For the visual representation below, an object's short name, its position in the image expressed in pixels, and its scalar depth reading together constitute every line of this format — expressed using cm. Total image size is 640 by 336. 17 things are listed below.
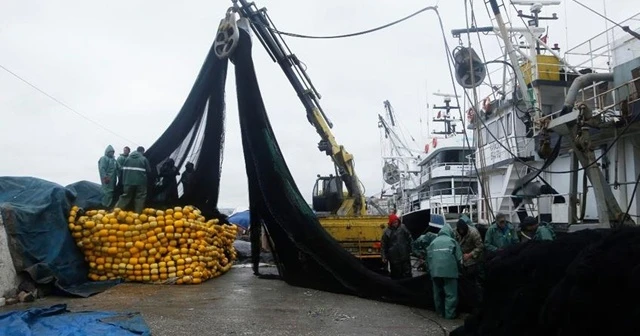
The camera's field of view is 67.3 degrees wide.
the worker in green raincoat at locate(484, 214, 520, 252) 769
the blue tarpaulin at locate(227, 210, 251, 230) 2165
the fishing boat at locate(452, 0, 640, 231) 792
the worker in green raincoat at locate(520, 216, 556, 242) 687
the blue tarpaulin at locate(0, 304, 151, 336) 514
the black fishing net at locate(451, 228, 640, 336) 299
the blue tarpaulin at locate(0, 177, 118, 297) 805
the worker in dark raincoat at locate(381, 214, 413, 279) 894
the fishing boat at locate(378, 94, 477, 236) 1636
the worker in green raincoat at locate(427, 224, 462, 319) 679
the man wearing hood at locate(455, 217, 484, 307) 703
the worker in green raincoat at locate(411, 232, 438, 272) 876
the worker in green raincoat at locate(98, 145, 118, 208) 983
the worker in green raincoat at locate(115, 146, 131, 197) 982
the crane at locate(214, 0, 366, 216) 1144
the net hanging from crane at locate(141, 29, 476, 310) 846
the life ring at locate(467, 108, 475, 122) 1852
